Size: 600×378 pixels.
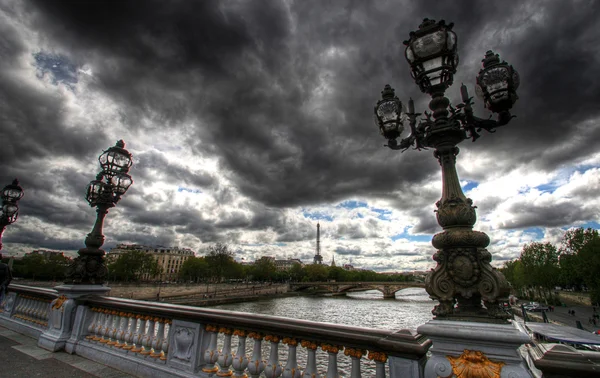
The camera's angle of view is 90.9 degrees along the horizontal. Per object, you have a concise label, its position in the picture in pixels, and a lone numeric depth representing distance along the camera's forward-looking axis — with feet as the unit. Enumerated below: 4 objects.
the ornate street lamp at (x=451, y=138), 7.85
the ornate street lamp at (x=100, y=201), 21.45
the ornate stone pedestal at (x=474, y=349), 7.07
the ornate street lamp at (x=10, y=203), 33.07
